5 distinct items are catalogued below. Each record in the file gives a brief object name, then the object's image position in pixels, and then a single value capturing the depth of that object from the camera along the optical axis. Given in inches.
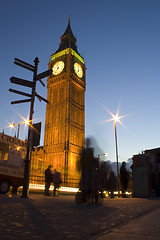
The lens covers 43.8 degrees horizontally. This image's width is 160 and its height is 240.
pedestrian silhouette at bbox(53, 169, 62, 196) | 401.7
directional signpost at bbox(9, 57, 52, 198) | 288.0
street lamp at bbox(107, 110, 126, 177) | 933.1
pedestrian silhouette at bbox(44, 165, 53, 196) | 389.1
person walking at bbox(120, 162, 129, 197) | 485.7
